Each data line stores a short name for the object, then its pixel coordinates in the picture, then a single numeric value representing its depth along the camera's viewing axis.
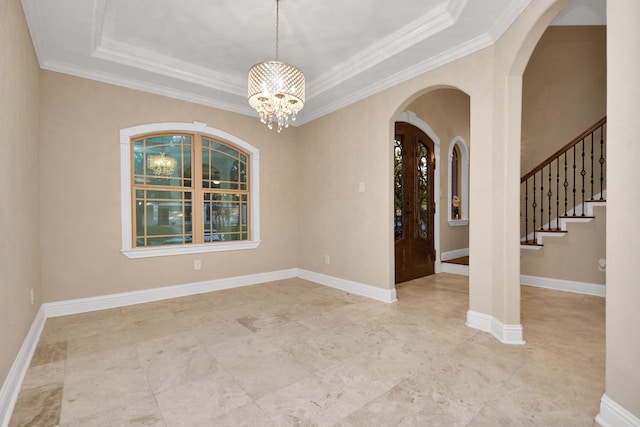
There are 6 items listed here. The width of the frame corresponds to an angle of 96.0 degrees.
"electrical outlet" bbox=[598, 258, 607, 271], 3.58
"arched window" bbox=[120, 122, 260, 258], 3.62
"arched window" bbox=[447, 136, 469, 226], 5.72
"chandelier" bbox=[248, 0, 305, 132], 2.56
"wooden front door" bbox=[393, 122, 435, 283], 4.40
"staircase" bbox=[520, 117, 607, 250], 3.94
